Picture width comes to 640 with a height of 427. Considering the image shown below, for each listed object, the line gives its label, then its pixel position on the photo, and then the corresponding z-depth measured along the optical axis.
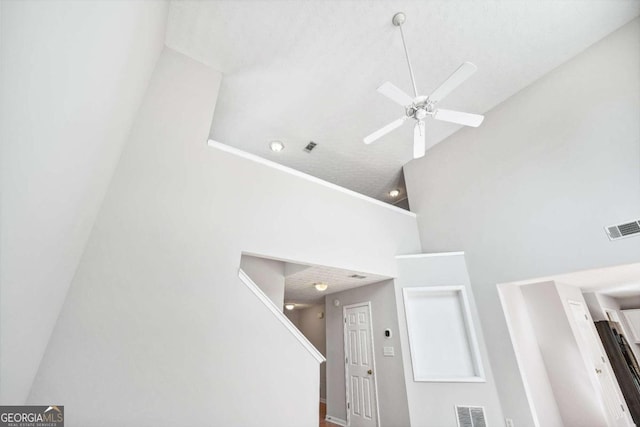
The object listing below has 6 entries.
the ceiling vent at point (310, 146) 5.28
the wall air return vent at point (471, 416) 3.56
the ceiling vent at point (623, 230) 2.92
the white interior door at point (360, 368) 4.45
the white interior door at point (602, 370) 4.22
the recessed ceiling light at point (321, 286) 4.70
